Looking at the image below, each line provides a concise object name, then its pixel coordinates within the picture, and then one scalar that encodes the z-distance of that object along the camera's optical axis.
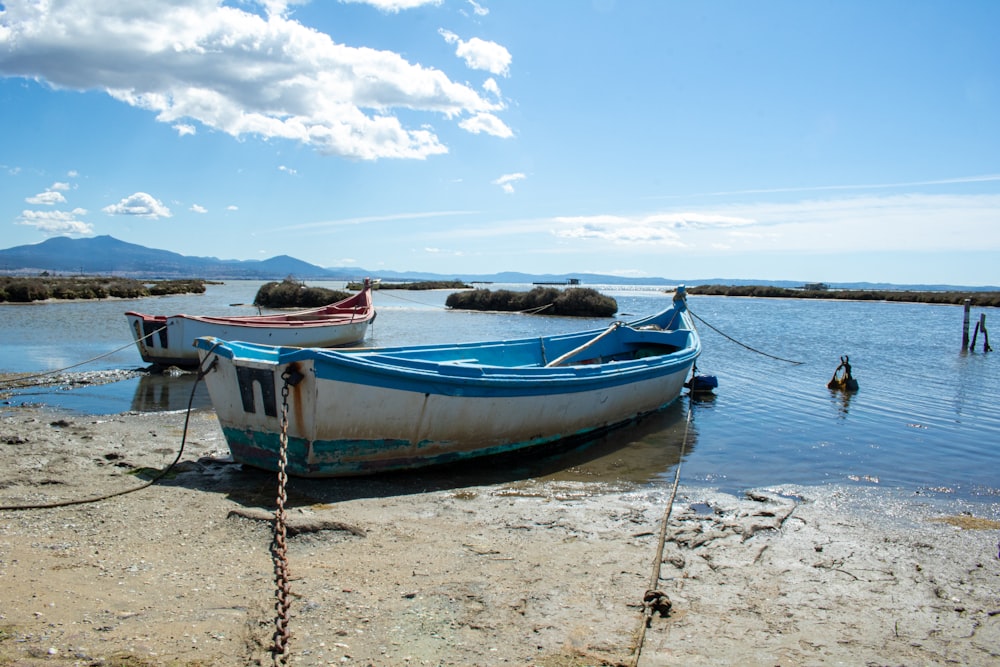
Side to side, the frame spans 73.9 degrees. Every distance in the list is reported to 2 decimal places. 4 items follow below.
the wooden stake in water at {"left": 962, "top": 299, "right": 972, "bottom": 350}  25.08
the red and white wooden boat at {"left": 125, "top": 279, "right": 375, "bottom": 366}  15.80
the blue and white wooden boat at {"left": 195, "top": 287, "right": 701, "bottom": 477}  6.96
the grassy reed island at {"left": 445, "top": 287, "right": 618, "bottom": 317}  38.16
